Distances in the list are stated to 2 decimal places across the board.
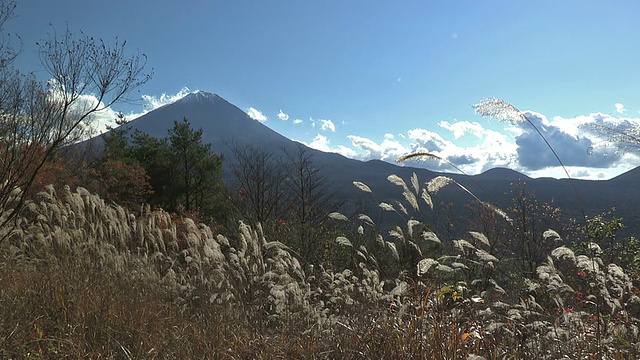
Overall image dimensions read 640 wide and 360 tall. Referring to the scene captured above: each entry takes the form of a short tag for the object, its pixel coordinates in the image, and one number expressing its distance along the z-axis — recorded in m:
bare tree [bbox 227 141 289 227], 20.42
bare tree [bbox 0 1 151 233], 5.32
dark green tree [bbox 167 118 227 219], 26.62
